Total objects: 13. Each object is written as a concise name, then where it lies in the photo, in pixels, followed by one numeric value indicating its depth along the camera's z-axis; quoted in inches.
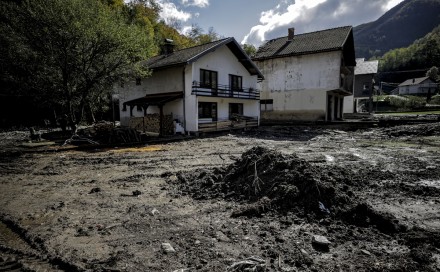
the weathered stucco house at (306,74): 1066.1
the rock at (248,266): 124.6
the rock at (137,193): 248.2
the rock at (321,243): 144.5
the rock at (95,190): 257.4
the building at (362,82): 1594.0
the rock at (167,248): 144.1
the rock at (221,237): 155.9
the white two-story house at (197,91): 786.8
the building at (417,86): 3021.2
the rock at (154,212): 198.8
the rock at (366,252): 138.0
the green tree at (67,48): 563.2
